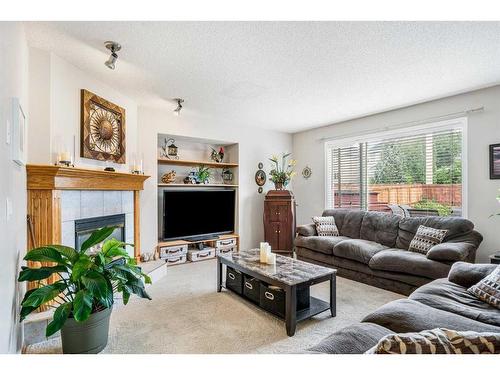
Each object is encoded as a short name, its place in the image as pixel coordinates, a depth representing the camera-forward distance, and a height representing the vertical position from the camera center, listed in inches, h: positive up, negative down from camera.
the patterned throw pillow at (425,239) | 124.6 -24.6
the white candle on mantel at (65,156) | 98.3 +11.4
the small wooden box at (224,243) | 186.9 -39.2
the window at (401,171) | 145.3 +9.4
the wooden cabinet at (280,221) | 193.3 -24.6
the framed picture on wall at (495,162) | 125.5 +11.2
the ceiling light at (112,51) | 89.8 +46.0
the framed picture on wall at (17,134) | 63.2 +13.4
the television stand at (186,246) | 165.0 -38.8
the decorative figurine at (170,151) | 175.8 +23.5
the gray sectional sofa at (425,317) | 50.7 -29.5
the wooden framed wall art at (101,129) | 113.5 +26.4
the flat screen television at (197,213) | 167.0 -17.2
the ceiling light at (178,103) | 146.6 +45.7
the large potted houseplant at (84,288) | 66.7 -26.5
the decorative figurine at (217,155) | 198.7 +23.4
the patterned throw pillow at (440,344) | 30.7 -18.3
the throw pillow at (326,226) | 168.9 -24.8
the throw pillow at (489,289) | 69.0 -27.4
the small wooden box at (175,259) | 165.6 -44.5
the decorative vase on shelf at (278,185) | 201.0 +1.3
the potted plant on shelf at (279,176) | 200.5 +8.0
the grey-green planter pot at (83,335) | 72.7 -40.0
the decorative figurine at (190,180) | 182.5 +4.8
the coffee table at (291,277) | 86.8 -31.4
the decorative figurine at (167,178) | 174.1 +5.9
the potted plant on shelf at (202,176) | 185.4 +7.6
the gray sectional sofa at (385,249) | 110.9 -30.5
